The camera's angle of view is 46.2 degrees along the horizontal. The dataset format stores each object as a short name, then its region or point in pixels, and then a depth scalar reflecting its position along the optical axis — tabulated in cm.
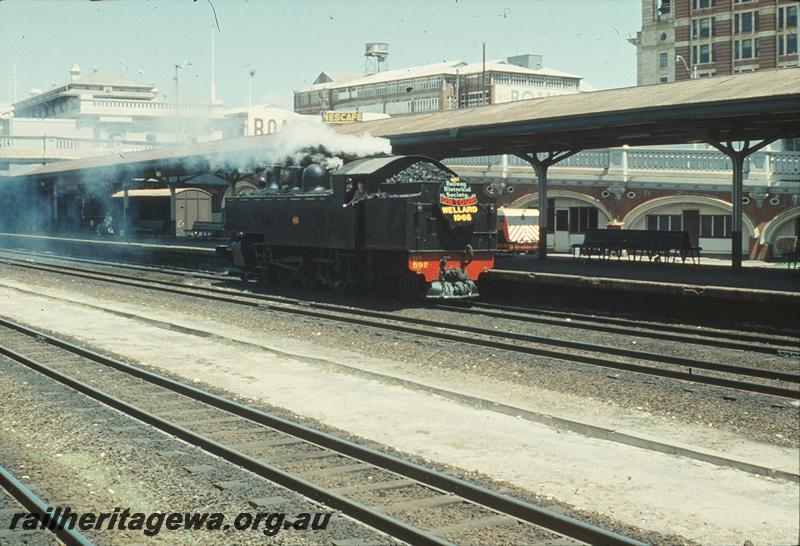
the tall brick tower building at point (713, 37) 7500
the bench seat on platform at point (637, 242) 2708
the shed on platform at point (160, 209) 5253
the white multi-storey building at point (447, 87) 9312
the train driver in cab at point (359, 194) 2014
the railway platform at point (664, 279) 1686
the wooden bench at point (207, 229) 4397
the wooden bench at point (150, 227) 5589
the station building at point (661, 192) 3928
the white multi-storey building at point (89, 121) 6531
